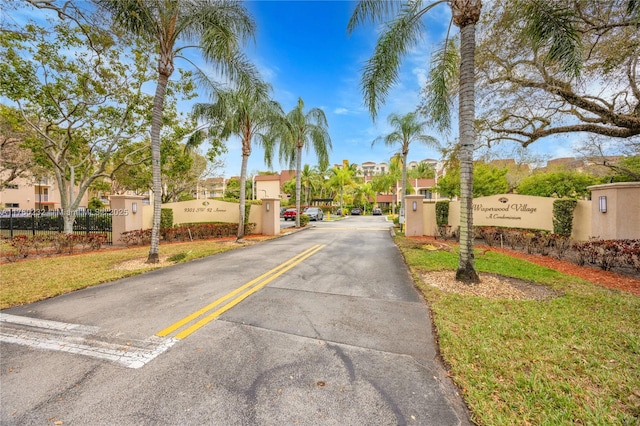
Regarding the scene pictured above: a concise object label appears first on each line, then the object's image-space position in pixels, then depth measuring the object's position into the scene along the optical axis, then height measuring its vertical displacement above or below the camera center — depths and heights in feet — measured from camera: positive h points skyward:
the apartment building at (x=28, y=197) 132.05 +7.28
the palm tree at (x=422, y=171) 178.52 +24.63
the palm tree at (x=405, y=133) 59.11 +17.09
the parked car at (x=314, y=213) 101.52 -2.27
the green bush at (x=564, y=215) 34.32 -1.40
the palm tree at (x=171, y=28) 24.70 +17.92
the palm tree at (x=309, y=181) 159.43 +16.56
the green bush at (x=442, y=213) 46.73 -1.28
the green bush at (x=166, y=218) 45.91 -1.68
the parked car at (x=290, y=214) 93.66 -2.37
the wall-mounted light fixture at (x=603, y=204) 27.12 +0.03
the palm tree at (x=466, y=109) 19.10 +7.16
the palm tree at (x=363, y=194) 180.60 +9.32
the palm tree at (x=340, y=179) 148.91 +16.14
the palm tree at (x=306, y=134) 61.05 +17.53
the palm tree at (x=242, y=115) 36.27 +14.73
